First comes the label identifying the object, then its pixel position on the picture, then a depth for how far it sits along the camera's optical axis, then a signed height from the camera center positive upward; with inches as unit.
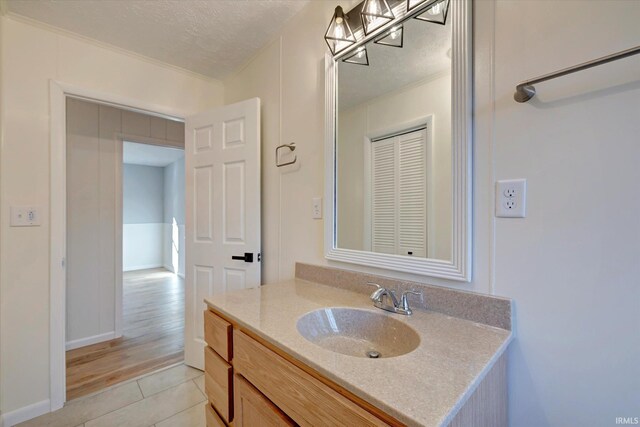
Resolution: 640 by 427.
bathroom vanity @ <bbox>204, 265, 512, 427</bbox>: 21.8 -15.2
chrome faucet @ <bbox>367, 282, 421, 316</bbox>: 38.7 -13.2
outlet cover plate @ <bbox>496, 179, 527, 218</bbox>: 32.2 +1.7
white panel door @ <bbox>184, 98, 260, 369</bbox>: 72.2 +1.3
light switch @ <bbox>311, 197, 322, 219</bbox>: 58.8 +0.9
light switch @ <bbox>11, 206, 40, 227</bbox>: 61.9 -0.9
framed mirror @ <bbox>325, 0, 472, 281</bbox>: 36.9 +11.5
